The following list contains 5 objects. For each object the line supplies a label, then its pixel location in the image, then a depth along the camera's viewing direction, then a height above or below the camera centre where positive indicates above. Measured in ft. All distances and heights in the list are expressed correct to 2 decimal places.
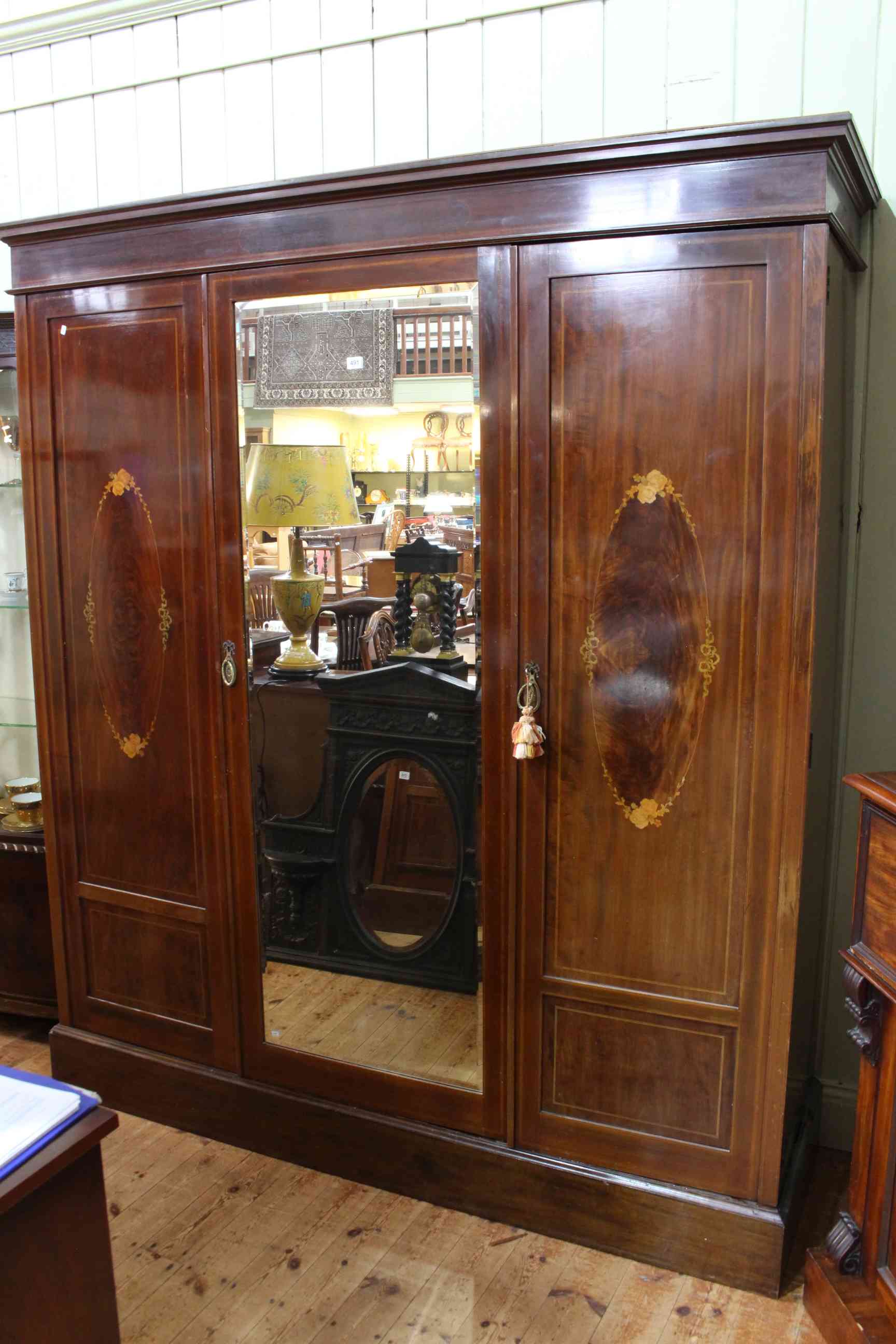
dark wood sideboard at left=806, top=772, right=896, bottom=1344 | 5.52 -3.24
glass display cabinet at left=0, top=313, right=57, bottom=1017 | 9.01 -2.61
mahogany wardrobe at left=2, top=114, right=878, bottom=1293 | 5.93 -1.15
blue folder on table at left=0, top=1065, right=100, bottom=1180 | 4.34 -2.66
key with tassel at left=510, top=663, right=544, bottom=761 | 6.40 -1.35
